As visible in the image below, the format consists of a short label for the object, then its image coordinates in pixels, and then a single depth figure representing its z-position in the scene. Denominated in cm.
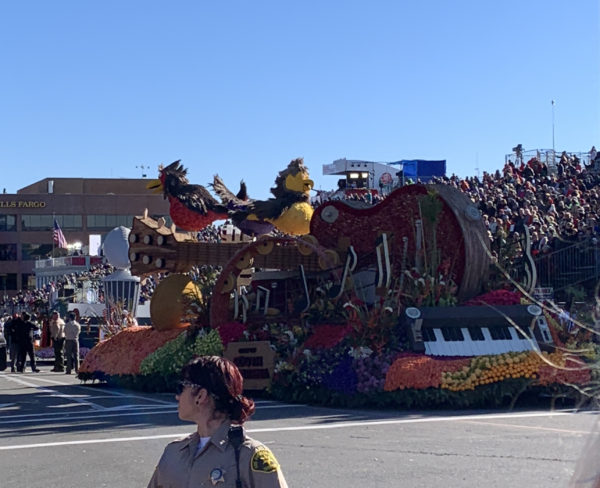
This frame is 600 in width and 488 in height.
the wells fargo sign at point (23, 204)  8488
